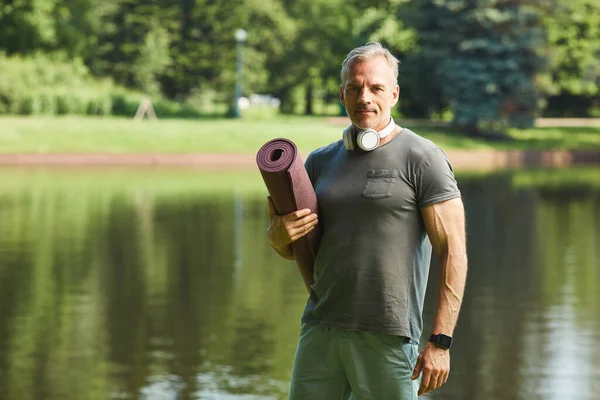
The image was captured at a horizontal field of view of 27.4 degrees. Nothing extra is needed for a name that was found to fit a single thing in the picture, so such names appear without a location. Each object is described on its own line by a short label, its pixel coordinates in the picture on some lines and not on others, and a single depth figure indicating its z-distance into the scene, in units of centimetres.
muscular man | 405
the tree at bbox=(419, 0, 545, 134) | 4962
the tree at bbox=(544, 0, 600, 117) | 5850
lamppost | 5116
